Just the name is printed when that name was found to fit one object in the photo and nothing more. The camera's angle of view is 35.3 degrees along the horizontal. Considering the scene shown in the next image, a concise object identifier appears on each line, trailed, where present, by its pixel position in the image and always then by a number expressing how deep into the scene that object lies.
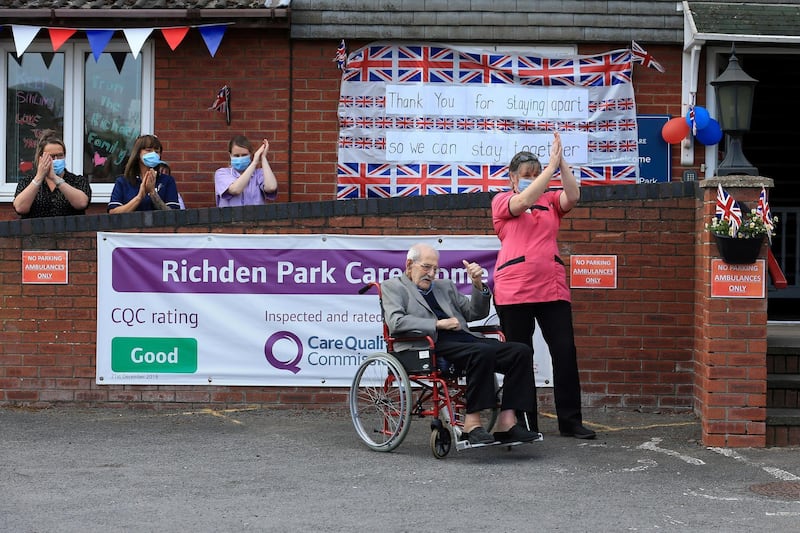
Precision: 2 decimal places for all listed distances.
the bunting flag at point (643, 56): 11.71
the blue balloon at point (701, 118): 11.34
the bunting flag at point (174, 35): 11.48
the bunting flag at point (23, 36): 11.45
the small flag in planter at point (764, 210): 8.44
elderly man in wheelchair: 8.08
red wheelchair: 8.05
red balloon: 11.51
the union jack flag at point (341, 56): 11.70
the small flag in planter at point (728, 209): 8.38
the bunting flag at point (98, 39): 11.45
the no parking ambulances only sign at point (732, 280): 8.54
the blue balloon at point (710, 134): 11.47
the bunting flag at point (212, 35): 11.50
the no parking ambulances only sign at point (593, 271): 9.98
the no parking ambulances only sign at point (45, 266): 10.15
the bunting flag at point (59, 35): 11.52
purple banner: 9.99
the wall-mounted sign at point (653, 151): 11.81
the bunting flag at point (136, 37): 11.31
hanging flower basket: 8.41
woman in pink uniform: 8.70
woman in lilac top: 10.78
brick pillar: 8.53
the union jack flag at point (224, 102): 11.74
